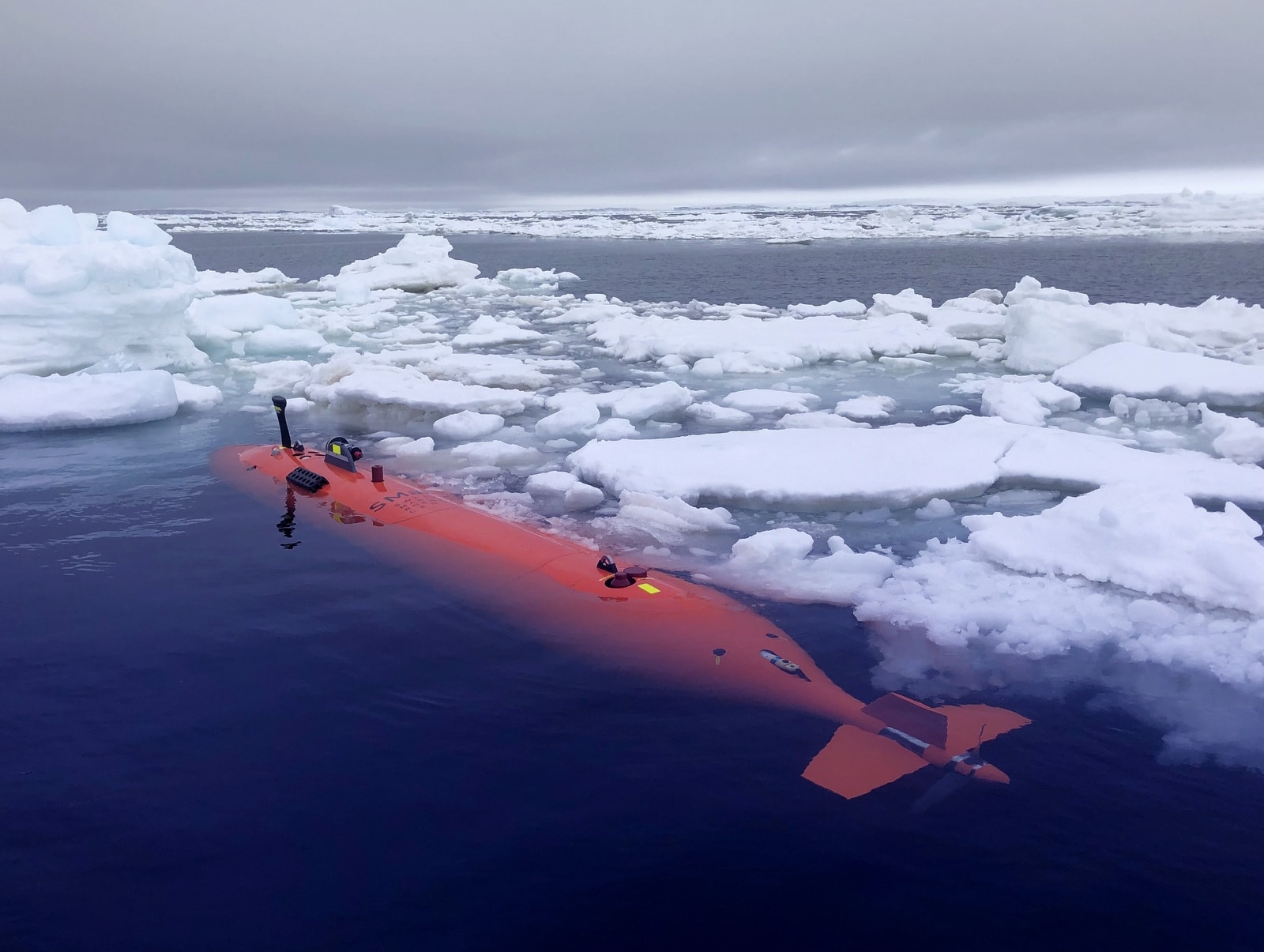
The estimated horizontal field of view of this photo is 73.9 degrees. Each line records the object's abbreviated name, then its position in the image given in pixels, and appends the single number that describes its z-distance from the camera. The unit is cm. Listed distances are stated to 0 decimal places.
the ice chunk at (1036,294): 2323
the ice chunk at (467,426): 1403
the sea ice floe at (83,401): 1453
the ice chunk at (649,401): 1462
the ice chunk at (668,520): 995
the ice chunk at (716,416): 1468
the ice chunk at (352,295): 3155
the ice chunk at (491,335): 2225
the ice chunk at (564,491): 1074
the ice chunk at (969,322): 2266
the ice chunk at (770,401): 1538
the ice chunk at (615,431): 1333
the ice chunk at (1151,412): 1431
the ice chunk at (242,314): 2350
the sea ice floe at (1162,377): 1475
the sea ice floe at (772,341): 1925
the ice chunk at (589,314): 2752
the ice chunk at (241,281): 3384
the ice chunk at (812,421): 1384
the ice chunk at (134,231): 1923
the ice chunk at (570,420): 1388
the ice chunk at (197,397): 1656
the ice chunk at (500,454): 1253
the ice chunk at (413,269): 3719
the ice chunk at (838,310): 2789
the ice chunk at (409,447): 1314
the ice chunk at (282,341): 2239
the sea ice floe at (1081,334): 1872
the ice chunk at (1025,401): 1410
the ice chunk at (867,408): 1464
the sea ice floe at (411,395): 1502
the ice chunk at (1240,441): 1193
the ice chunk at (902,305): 2589
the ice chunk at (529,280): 3947
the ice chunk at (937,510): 1019
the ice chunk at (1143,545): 767
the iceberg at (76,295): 1631
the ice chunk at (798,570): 838
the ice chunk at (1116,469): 1007
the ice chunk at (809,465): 1029
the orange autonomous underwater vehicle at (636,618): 603
